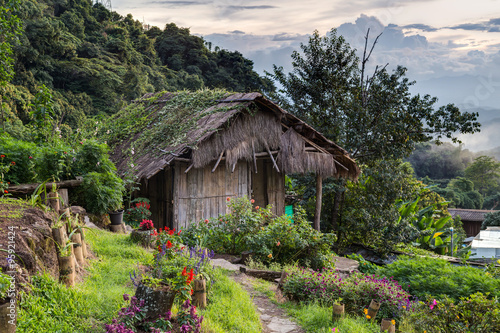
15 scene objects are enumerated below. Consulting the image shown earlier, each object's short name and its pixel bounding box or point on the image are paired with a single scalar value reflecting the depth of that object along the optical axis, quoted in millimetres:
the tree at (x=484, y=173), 41762
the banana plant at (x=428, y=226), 14758
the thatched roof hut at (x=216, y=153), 9609
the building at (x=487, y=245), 14977
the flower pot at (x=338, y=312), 4716
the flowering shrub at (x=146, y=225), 6234
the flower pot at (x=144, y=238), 6027
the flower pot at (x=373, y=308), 4976
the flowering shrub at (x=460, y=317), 4457
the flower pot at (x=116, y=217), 7656
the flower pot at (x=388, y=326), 4570
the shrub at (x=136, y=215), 9044
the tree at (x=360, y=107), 13594
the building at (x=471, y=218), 31938
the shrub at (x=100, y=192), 7066
